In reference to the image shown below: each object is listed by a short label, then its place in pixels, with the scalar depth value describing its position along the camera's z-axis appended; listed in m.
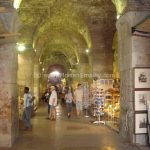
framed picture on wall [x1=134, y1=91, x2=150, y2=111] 6.30
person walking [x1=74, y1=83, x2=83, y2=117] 10.41
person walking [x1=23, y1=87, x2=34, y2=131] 7.81
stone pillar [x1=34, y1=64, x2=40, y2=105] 14.90
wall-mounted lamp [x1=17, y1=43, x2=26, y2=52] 10.80
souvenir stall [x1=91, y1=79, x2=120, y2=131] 9.00
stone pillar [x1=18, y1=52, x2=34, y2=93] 11.54
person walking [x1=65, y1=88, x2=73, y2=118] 10.57
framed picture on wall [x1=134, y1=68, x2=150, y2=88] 6.30
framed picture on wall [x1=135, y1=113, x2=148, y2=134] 6.24
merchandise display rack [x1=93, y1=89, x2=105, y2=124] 9.15
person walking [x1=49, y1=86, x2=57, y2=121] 9.78
